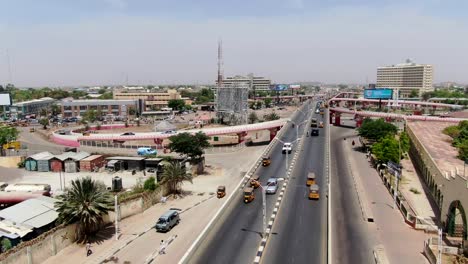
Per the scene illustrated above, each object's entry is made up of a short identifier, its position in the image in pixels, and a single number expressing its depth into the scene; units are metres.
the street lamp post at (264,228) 38.72
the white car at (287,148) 78.47
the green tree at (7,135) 100.56
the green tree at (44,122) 157.59
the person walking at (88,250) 40.77
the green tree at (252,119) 162.30
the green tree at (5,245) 39.13
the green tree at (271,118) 157.88
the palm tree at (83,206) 42.94
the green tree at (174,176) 62.56
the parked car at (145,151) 92.38
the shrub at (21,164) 85.00
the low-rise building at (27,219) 40.91
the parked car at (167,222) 46.53
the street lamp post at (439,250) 35.26
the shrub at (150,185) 59.53
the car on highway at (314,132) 100.32
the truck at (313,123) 115.81
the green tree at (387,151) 75.92
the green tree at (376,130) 98.00
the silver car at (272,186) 52.04
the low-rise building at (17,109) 196.49
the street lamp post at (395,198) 54.83
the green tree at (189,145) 80.06
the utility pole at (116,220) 44.94
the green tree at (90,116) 172.62
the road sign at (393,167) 70.25
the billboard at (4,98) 167.04
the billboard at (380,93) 166.38
